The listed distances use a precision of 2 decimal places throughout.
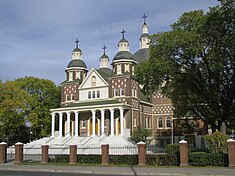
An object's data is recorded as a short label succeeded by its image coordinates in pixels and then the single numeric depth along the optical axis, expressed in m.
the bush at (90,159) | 26.19
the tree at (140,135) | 43.88
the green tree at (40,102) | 56.36
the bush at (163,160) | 23.61
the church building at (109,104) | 48.41
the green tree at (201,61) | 25.62
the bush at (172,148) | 26.57
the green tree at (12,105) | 52.47
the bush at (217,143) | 23.50
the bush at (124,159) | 24.94
